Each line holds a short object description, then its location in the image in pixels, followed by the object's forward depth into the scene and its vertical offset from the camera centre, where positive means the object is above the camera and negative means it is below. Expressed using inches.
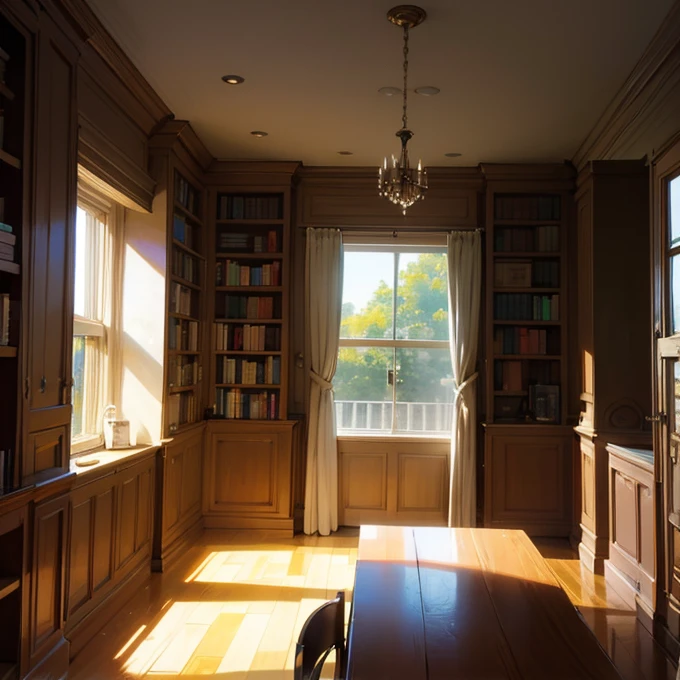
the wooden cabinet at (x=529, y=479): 212.4 -39.5
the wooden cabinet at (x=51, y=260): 106.0 +17.3
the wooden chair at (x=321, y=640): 58.3 -28.3
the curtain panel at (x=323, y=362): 218.7 -0.7
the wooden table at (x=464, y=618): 58.9 -28.8
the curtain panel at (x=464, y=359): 215.5 +0.9
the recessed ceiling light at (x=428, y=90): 158.6 +69.3
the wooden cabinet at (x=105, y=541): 126.4 -42.2
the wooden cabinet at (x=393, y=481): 221.9 -42.6
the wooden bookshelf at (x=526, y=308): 216.7 +19.1
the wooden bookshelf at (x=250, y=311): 219.9 +17.4
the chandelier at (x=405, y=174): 123.6 +39.0
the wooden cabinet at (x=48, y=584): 103.0 -39.0
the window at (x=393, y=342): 229.6 +6.9
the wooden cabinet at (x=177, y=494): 175.8 -41.4
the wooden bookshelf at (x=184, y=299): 184.4 +19.0
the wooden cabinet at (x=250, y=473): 216.4 -39.5
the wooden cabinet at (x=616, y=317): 182.7 +13.6
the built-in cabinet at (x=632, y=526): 143.9 -40.4
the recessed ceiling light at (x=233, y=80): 154.9 +69.6
